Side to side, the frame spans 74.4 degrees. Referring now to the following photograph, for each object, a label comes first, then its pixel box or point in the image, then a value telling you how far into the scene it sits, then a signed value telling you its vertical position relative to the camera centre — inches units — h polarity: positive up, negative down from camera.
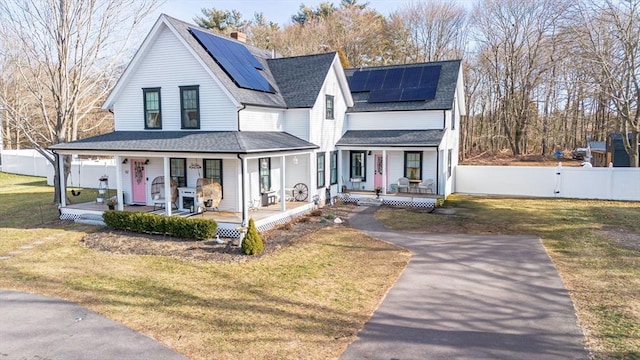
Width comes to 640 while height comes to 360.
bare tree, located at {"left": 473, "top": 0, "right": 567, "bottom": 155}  1566.2 +378.2
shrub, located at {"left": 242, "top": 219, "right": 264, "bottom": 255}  472.7 -101.5
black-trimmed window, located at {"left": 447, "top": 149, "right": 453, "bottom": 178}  877.2 -18.6
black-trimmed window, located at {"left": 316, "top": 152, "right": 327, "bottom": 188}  771.4 -32.7
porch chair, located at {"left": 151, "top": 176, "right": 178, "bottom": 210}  643.6 -63.6
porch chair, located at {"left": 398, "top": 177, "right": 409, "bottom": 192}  822.1 -64.8
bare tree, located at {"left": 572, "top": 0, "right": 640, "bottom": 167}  833.0 +209.9
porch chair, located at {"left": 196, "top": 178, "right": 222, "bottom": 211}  597.0 -58.1
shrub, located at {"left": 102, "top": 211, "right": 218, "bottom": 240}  537.3 -94.8
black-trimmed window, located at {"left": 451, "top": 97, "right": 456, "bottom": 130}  888.7 +70.7
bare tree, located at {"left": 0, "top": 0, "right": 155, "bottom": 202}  756.0 +181.2
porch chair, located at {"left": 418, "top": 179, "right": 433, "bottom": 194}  813.3 -68.3
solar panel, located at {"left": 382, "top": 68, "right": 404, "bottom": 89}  906.7 +156.8
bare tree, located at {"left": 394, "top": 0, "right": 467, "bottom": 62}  1688.0 +491.7
